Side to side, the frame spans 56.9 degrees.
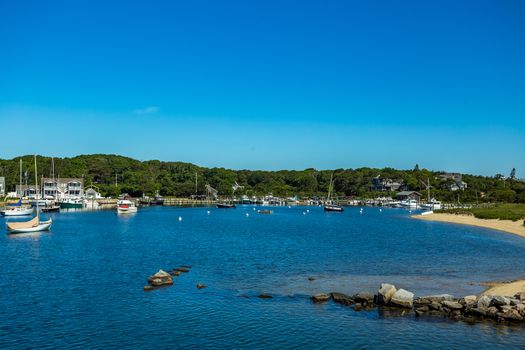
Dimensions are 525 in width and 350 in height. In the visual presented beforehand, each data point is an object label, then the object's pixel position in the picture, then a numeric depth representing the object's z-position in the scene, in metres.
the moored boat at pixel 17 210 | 89.88
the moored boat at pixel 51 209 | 107.00
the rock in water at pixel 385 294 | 25.69
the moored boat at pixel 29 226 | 58.91
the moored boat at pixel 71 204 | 122.60
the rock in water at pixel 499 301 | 23.89
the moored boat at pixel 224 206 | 146.75
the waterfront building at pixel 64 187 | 143.25
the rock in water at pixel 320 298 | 26.58
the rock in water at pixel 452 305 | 24.30
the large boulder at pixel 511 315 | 22.86
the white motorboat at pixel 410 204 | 153.51
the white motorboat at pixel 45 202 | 113.25
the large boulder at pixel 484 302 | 23.98
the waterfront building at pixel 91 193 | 148.41
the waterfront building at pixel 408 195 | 167.00
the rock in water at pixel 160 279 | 30.53
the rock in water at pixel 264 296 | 27.48
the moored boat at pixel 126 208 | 105.31
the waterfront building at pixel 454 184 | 177.00
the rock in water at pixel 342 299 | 26.14
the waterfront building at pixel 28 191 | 143.50
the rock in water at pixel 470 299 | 24.61
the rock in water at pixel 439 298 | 25.36
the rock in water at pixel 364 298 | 26.05
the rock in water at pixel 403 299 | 25.09
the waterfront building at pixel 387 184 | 192.12
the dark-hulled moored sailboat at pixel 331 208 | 128.88
